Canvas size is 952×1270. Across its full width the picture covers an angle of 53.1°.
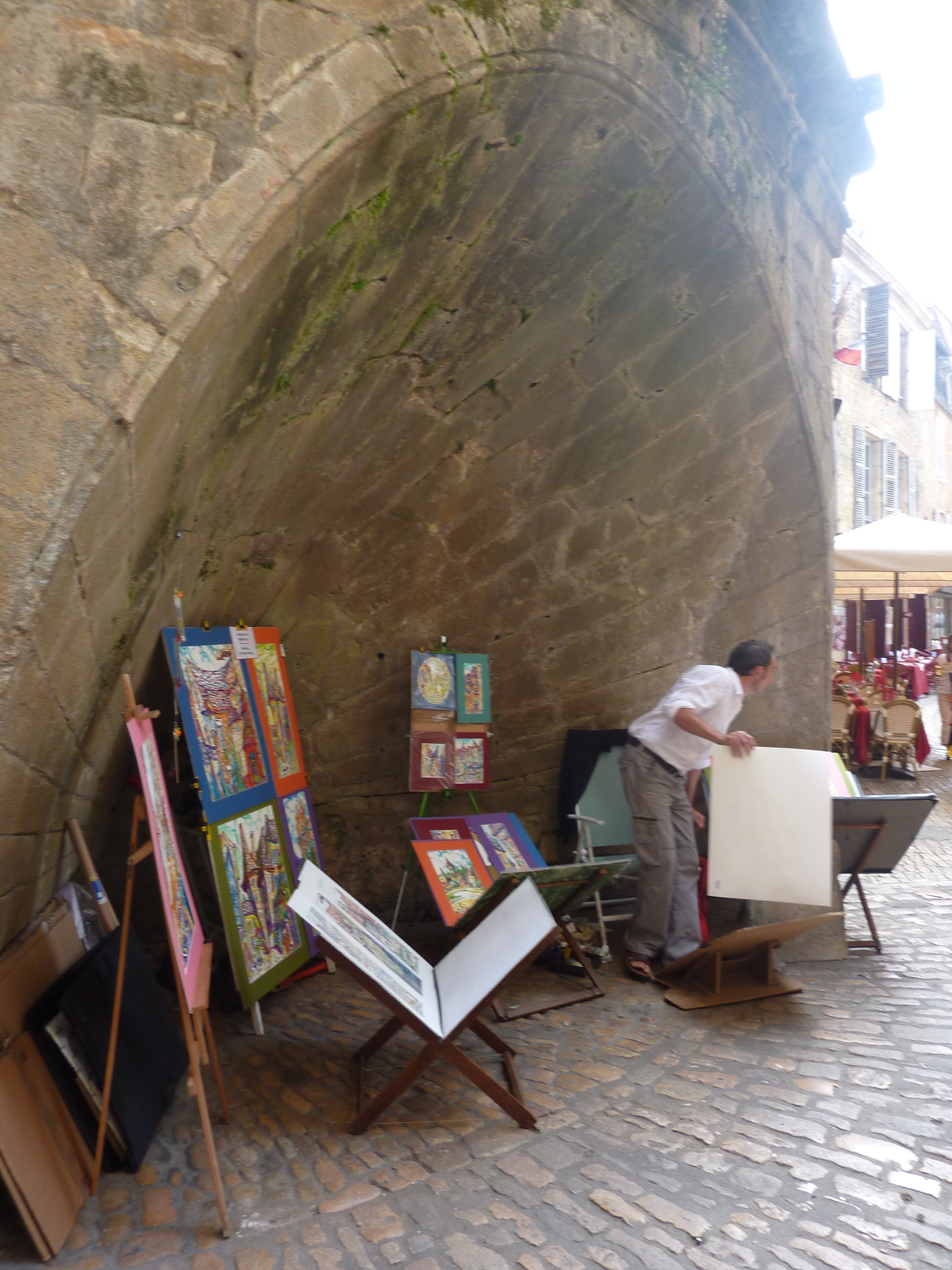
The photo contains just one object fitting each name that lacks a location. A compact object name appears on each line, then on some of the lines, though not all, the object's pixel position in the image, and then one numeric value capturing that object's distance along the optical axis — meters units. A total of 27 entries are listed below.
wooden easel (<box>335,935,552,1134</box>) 2.60
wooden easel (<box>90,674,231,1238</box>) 2.25
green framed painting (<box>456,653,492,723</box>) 4.46
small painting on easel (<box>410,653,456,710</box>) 4.38
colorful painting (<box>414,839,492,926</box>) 3.87
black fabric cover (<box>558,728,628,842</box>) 4.89
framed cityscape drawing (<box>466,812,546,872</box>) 4.26
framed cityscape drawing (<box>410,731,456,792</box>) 4.34
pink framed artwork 2.37
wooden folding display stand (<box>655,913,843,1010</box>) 3.68
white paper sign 3.65
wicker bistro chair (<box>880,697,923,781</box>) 8.22
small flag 16.42
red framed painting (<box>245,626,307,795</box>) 3.79
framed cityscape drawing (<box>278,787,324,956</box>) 3.82
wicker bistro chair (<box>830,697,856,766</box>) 8.40
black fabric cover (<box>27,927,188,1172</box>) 2.47
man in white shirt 4.11
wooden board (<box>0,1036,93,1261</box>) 2.10
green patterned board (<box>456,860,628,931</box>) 3.27
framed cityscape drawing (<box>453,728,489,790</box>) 4.43
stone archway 2.05
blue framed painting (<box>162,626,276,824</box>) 3.30
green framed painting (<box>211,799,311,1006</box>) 3.36
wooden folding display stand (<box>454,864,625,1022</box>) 3.30
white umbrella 8.00
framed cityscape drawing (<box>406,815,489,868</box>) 4.15
